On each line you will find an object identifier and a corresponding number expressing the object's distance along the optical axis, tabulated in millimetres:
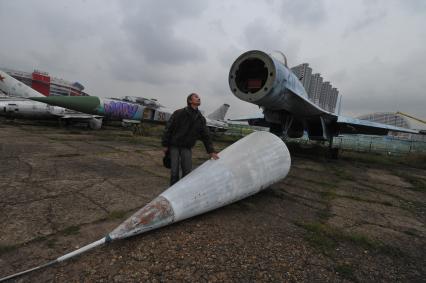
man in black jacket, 3094
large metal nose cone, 2119
